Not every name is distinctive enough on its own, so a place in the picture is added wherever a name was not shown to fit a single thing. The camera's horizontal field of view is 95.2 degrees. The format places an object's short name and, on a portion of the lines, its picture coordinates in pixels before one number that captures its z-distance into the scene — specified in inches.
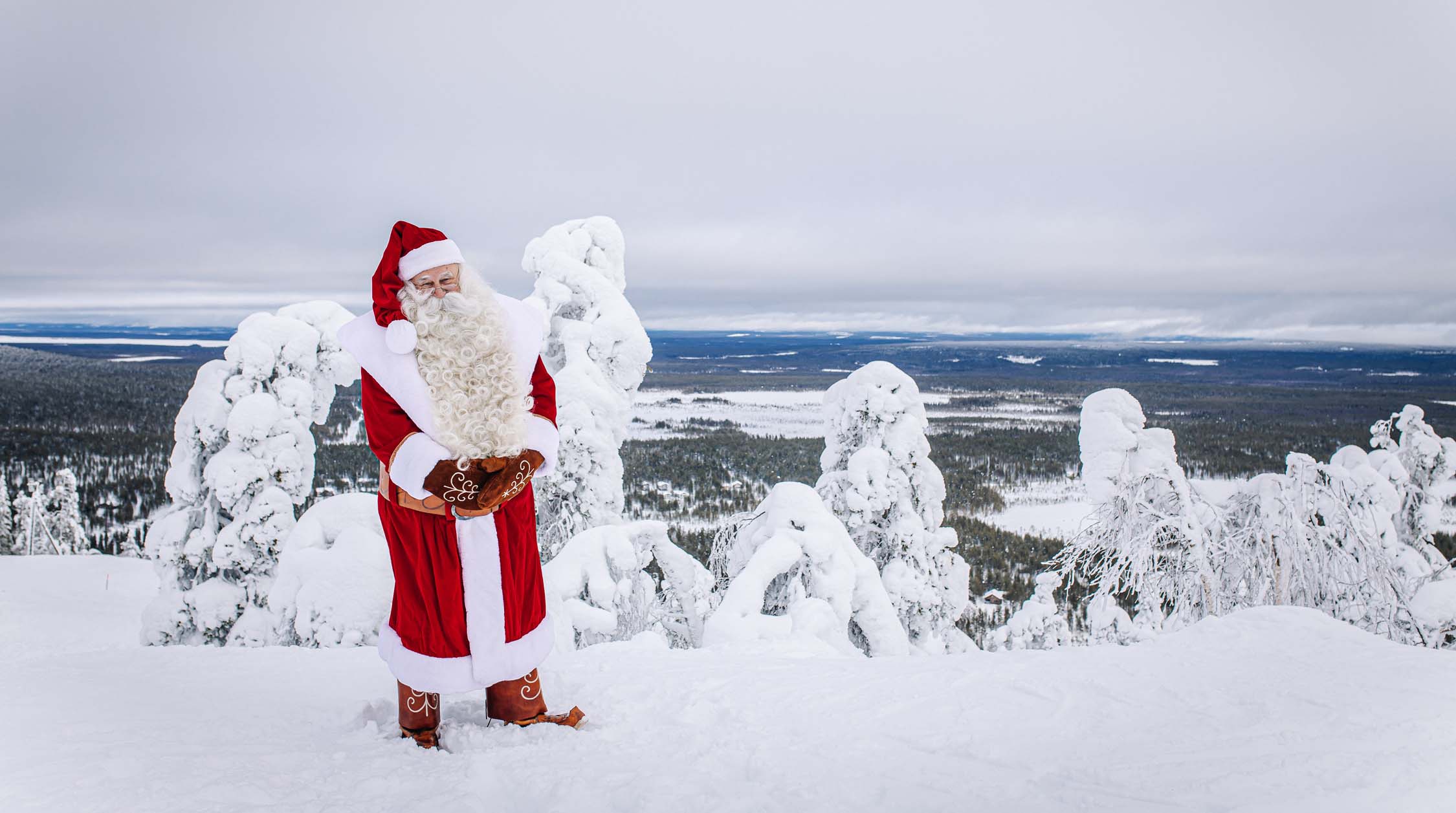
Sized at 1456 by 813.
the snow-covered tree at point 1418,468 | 534.0
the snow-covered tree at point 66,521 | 1213.1
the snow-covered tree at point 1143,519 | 288.5
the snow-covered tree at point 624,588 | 293.4
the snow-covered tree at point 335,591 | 262.2
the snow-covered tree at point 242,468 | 373.7
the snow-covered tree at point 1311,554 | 268.2
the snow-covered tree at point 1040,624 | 538.3
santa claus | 116.1
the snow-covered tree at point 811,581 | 268.7
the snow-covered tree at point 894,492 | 450.0
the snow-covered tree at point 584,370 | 446.3
